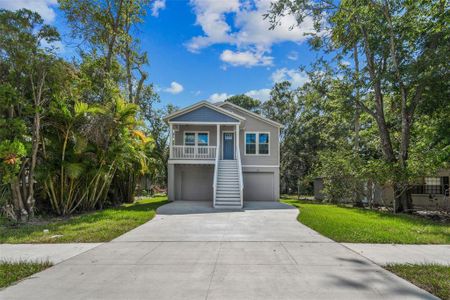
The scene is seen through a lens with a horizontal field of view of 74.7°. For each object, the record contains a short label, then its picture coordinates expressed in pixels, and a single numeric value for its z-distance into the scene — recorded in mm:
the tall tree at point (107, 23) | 18453
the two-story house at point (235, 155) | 18859
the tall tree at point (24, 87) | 9281
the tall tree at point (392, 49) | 12969
